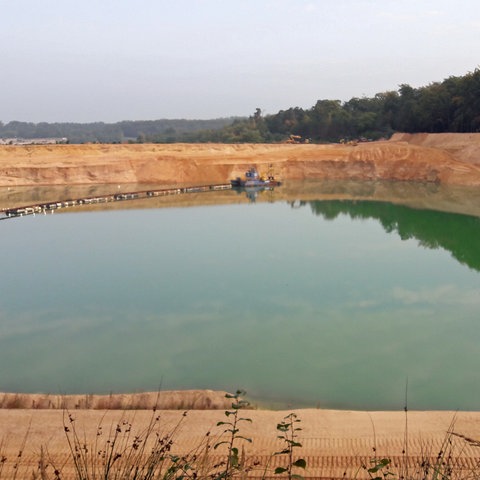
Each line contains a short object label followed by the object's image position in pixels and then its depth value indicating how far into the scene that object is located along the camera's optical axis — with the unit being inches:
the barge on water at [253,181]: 1897.1
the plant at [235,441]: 149.5
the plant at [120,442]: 286.0
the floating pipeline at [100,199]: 1417.3
